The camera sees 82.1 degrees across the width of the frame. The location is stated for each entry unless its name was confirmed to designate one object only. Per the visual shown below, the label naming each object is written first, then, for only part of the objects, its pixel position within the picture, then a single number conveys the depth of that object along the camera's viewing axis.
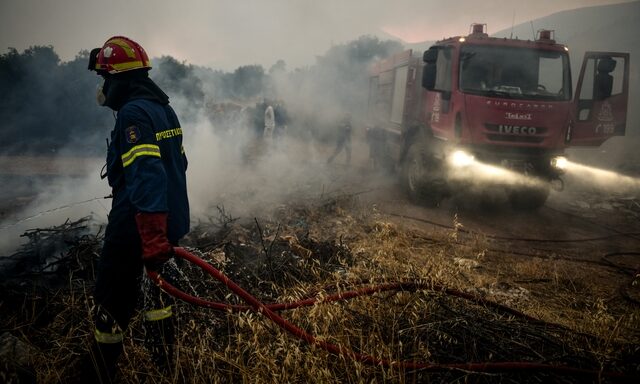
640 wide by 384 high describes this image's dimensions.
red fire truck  6.31
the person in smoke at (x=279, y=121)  14.48
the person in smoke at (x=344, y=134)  12.02
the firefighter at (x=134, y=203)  2.04
